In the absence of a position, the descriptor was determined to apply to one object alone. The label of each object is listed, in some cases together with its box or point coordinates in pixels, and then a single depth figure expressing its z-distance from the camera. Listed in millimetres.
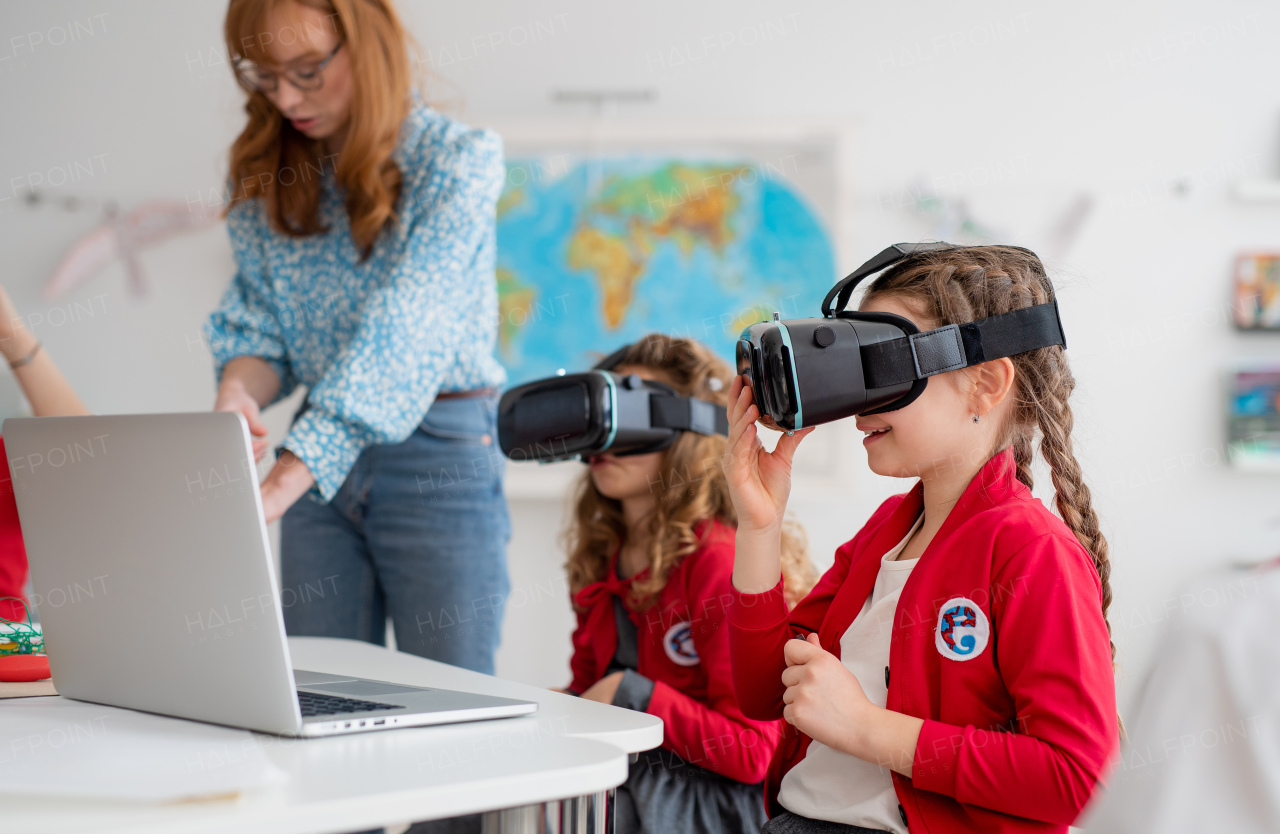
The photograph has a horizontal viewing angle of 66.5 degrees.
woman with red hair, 1340
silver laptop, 708
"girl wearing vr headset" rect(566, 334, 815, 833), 1152
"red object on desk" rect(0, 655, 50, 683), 1006
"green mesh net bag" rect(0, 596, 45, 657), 1048
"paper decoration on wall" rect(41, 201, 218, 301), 2750
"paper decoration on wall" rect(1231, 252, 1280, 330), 2627
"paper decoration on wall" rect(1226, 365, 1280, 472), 2605
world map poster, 2691
